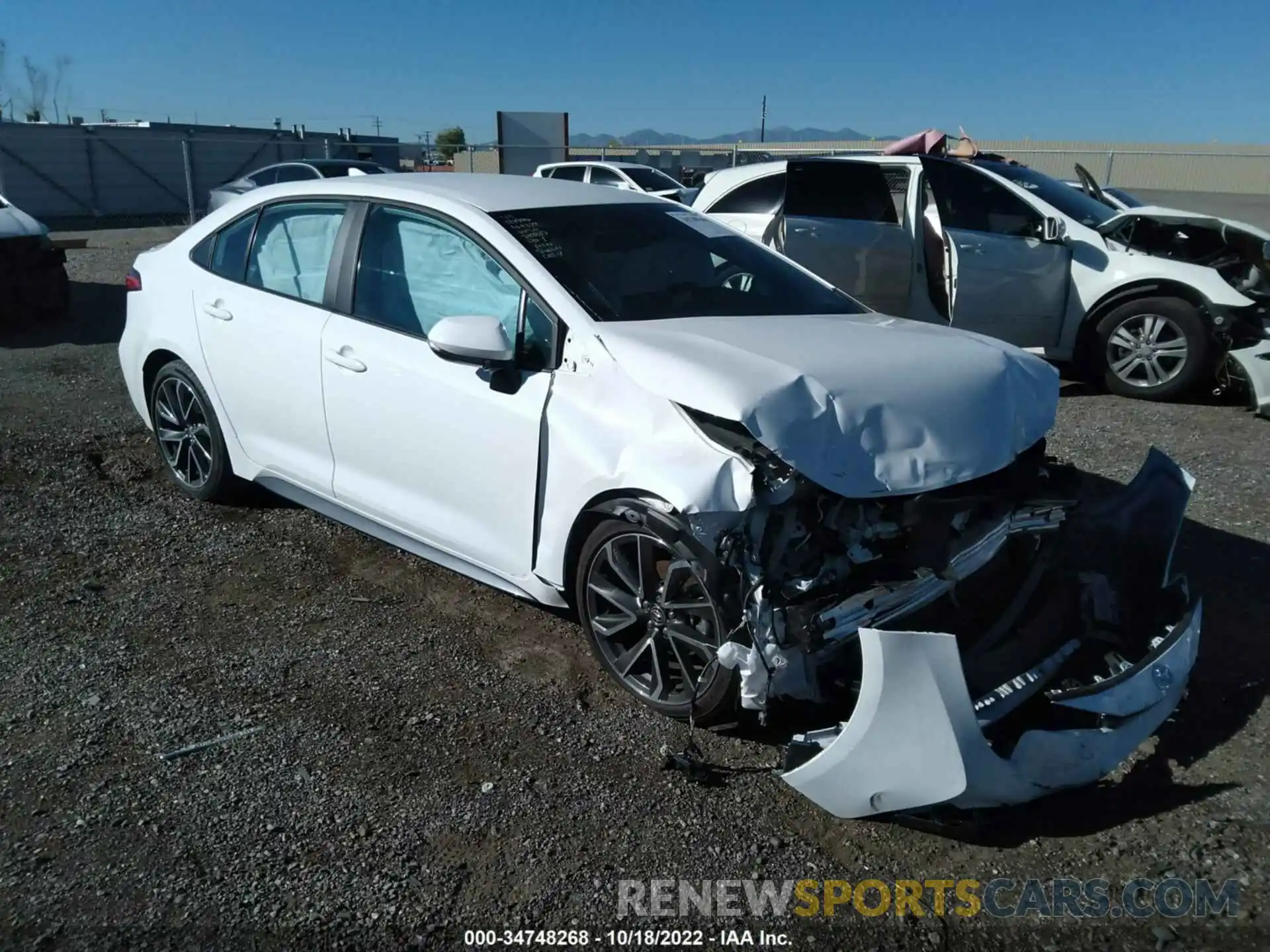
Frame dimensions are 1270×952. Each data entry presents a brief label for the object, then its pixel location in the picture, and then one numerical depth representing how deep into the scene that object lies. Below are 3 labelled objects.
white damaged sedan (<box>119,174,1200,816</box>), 2.90
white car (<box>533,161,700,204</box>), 19.16
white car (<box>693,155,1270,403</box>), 7.54
